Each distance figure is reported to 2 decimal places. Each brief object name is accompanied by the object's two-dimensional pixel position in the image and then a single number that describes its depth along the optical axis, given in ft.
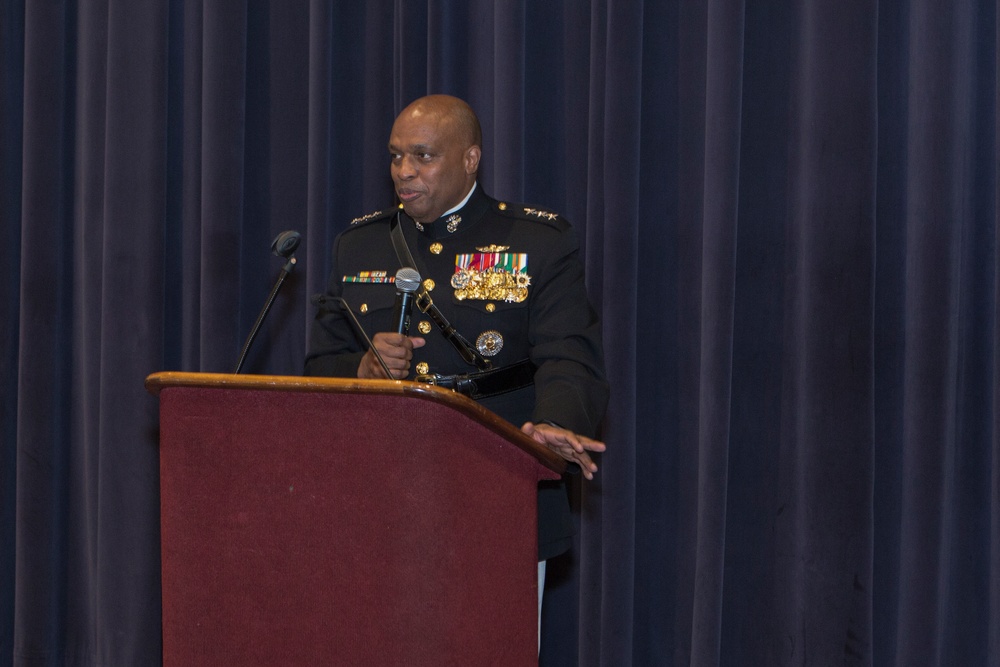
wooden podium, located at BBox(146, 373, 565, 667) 31.65
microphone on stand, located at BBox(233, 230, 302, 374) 32.46
